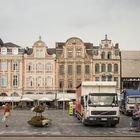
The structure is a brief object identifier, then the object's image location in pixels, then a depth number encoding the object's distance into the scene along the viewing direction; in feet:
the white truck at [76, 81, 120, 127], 56.15
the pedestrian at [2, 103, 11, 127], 58.79
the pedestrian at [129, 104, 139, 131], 53.59
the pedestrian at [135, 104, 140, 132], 49.88
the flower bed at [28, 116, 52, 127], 54.81
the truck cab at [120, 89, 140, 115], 89.72
